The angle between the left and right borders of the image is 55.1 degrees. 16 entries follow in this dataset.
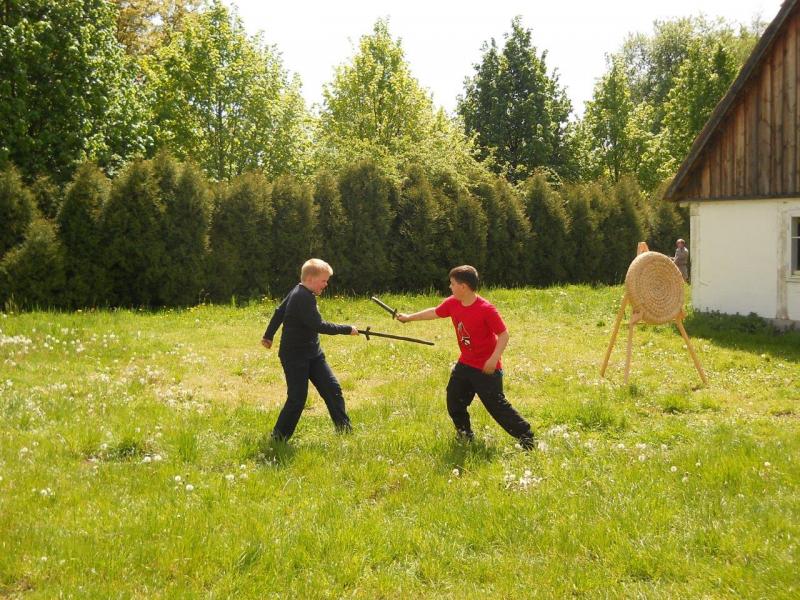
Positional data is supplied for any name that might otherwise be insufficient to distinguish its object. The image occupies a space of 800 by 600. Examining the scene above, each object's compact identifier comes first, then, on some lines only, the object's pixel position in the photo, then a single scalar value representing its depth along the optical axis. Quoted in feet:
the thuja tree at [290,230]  74.02
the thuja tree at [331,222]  76.79
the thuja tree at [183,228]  66.44
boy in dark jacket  26.04
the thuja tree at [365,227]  77.97
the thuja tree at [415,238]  80.94
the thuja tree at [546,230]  90.38
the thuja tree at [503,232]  86.63
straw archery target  38.83
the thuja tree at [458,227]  82.94
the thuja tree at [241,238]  70.38
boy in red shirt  24.77
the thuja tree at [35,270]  58.90
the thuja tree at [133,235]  63.93
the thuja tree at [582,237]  92.94
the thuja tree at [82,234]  62.44
